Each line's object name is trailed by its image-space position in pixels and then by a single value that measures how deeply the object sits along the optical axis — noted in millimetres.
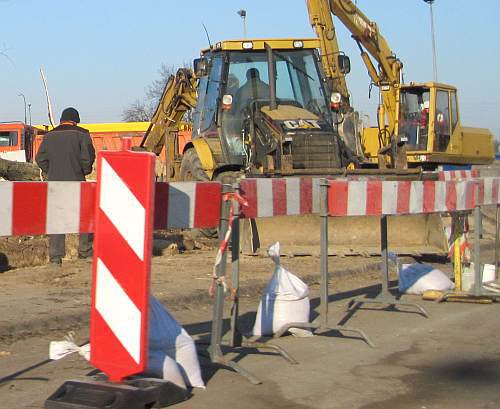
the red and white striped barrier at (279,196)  6703
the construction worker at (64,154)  10945
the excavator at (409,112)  21141
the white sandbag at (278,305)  7535
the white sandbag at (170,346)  5512
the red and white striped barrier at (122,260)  5070
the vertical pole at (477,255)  9570
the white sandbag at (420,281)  10172
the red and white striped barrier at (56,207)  4969
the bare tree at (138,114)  61206
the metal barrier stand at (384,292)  9086
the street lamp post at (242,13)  33638
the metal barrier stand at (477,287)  9594
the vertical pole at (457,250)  9922
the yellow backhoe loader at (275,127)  13695
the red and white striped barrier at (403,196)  7762
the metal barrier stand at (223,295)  6152
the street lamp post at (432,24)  32994
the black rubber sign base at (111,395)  4930
